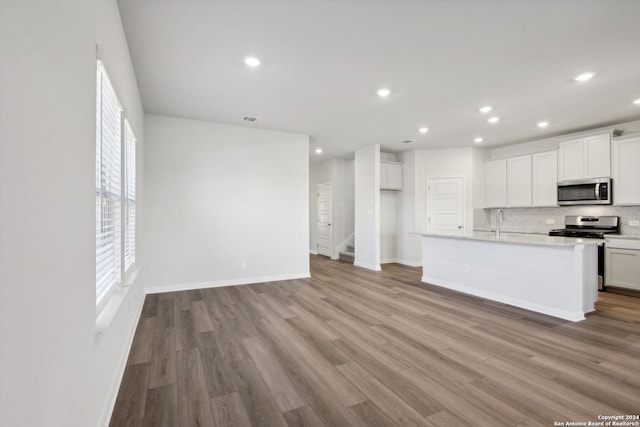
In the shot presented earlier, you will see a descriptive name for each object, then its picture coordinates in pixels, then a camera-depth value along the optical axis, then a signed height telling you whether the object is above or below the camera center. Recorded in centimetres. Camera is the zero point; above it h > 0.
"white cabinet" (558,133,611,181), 484 +99
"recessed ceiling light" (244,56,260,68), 291 +153
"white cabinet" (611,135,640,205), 454 +70
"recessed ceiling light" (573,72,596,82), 321 +152
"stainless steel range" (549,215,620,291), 482 -23
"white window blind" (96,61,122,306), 182 +19
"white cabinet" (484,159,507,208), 639 +70
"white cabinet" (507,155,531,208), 595 +70
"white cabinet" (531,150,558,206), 557 +71
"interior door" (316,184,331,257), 841 -14
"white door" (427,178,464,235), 673 +23
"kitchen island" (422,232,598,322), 346 -74
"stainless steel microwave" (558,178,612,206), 483 +41
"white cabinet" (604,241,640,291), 445 -75
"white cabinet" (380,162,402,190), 711 +96
